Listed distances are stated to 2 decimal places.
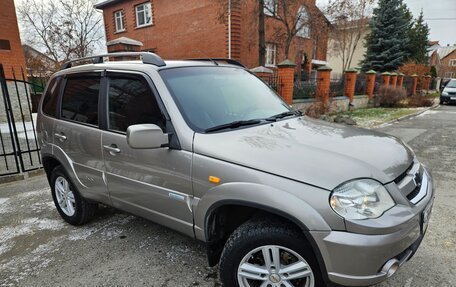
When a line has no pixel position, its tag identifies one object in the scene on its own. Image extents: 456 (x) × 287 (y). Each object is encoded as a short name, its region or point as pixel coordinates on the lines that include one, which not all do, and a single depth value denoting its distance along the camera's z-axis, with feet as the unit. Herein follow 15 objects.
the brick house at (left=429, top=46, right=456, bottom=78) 180.04
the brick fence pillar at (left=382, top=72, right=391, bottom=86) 61.16
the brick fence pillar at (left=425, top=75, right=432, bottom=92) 83.38
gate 18.93
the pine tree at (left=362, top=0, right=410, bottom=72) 87.71
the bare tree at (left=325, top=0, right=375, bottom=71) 61.98
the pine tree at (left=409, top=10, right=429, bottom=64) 96.02
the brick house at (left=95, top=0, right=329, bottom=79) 60.08
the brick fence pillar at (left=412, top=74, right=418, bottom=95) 76.05
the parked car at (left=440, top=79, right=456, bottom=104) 63.98
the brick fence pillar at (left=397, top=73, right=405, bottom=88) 68.40
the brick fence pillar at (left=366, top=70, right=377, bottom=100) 59.36
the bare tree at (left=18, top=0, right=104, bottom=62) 83.41
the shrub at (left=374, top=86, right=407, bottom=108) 57.77
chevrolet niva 6.10
